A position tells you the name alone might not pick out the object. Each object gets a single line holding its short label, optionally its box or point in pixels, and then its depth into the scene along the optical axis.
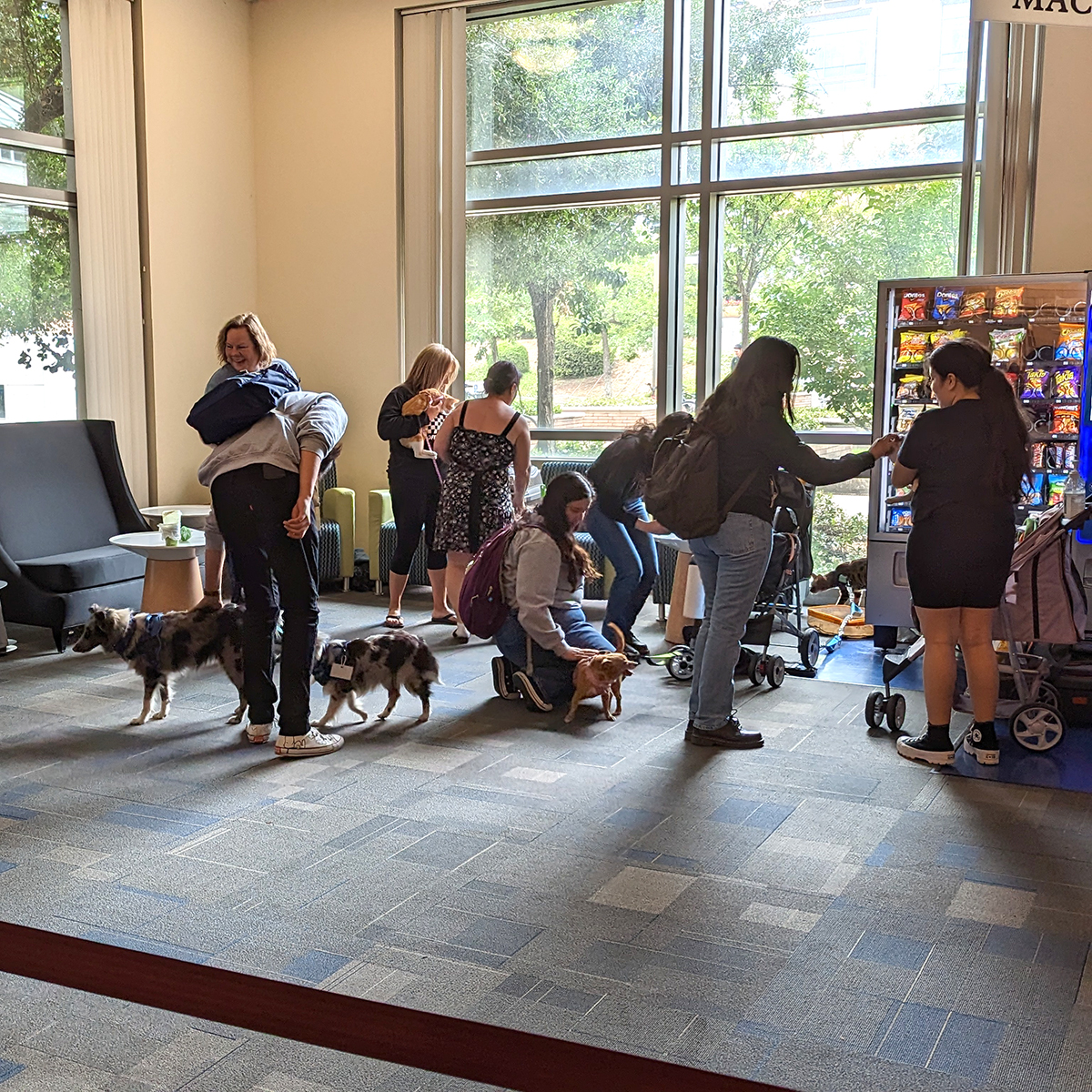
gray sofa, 6.11
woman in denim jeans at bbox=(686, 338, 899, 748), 4.16
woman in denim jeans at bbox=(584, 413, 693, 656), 5.58
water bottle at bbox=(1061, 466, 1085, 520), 4.25
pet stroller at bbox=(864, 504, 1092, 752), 4.27
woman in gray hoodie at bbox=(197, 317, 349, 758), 4.00
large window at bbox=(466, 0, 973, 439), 6.98
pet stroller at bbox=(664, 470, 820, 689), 5.35
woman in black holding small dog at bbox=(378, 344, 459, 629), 6.25
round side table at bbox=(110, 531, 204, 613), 6.10
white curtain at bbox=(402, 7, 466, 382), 8.10
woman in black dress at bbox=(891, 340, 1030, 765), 3.98
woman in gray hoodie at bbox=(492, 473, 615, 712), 4.77
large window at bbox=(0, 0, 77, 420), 7.26
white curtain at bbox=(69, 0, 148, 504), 7.48
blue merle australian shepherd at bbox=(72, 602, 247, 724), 4.51
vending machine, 5.58
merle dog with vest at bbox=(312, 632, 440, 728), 4.49
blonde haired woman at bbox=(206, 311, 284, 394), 4.09
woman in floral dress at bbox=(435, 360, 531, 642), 5.94
